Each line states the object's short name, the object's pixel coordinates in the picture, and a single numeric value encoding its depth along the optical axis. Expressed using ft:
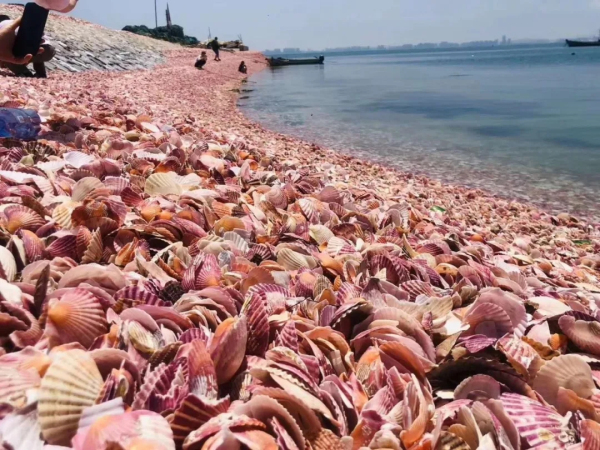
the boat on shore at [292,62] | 182.67
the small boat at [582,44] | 348.79
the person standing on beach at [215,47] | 139.27
